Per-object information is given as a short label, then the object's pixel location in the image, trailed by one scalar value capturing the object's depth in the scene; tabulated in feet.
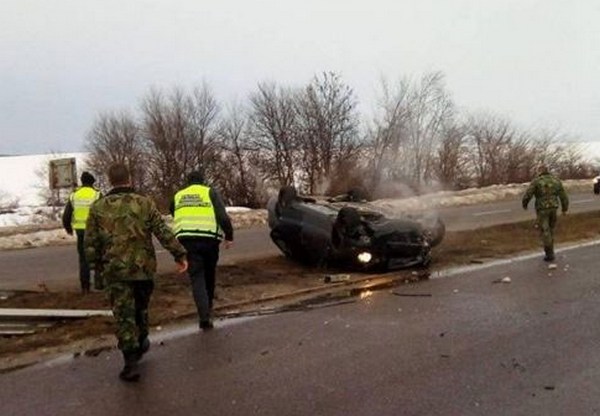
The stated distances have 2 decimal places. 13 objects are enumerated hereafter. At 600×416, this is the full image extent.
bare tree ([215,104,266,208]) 120.06
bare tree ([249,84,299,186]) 120.88
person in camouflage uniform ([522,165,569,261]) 41.68
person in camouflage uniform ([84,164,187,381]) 19.44
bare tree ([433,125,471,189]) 138.82
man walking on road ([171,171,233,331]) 25.44
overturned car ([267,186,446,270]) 37.06
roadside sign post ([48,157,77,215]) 68.54
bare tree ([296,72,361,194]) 119.85
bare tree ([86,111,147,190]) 129.49
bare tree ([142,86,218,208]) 126.82
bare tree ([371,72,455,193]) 121.19
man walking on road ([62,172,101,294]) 32.73
